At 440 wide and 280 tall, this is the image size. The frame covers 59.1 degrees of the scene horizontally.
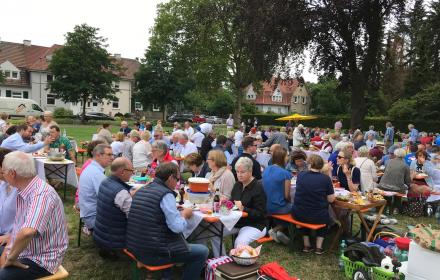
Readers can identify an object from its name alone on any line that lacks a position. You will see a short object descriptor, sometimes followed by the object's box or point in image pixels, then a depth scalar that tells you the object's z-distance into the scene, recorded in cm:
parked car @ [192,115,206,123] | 4551
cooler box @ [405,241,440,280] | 376
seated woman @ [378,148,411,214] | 798
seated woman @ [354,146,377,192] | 736
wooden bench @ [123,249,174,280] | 389
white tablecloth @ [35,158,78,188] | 756
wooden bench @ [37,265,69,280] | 327
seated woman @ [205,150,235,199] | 544
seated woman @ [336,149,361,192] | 703
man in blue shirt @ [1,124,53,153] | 769
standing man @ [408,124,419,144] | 1889
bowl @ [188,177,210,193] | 489
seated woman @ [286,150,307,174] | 772
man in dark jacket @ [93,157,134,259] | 423
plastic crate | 433
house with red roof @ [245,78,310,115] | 7281
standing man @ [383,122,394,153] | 1773
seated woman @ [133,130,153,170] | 883
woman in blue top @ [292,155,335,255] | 557
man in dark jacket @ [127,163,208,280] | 377
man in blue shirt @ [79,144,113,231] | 513
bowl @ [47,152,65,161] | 788
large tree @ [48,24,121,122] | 3606
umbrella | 2914
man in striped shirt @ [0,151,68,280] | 298
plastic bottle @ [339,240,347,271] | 530
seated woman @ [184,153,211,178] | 624
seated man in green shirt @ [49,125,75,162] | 864
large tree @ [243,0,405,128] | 2034
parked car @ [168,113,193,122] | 4662
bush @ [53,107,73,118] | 3941
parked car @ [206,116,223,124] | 5020
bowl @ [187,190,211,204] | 491
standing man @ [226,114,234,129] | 2595
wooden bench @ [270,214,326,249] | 557
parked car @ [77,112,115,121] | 4256
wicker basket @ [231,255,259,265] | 409
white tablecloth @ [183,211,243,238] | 457
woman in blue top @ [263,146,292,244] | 595
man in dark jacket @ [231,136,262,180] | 709
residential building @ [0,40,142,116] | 4847
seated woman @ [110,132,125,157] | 986
